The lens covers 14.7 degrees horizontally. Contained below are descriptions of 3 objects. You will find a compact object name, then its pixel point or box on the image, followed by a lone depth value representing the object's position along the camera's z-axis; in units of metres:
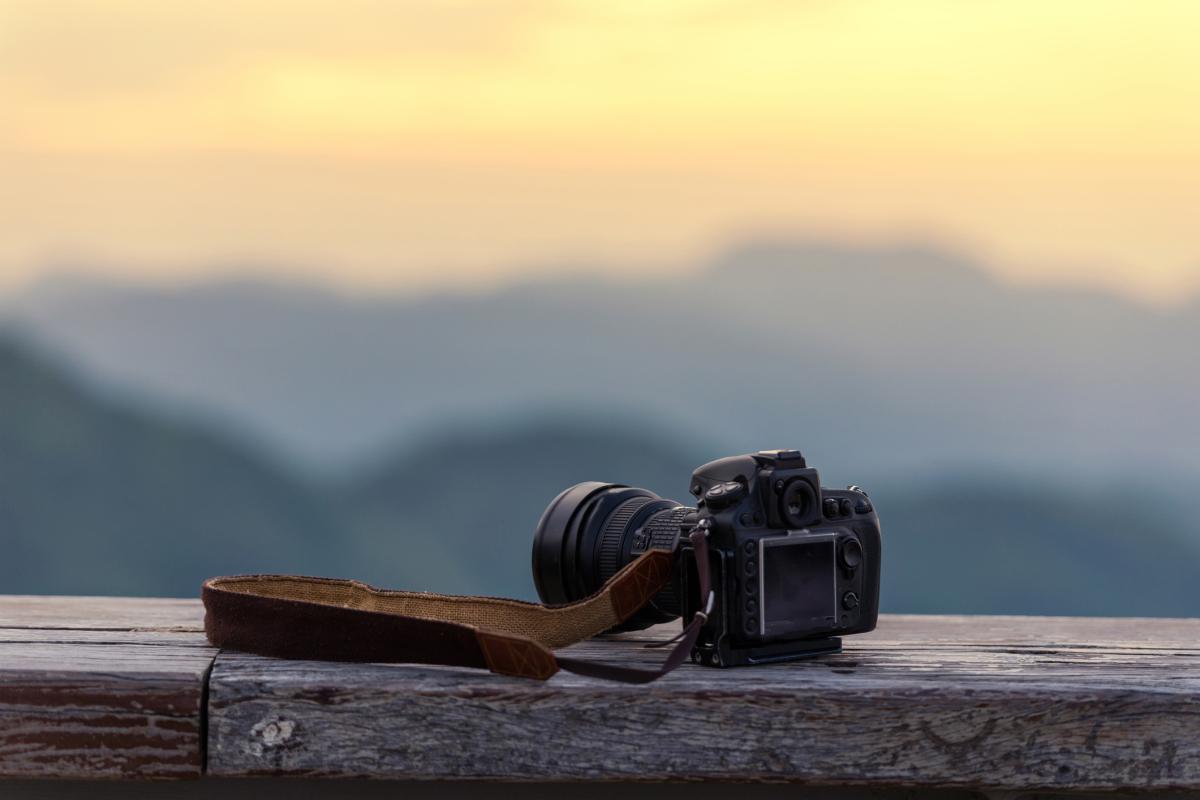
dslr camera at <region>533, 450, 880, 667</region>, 2.83
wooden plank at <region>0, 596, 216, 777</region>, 2.77
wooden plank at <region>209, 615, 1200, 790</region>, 2.76
